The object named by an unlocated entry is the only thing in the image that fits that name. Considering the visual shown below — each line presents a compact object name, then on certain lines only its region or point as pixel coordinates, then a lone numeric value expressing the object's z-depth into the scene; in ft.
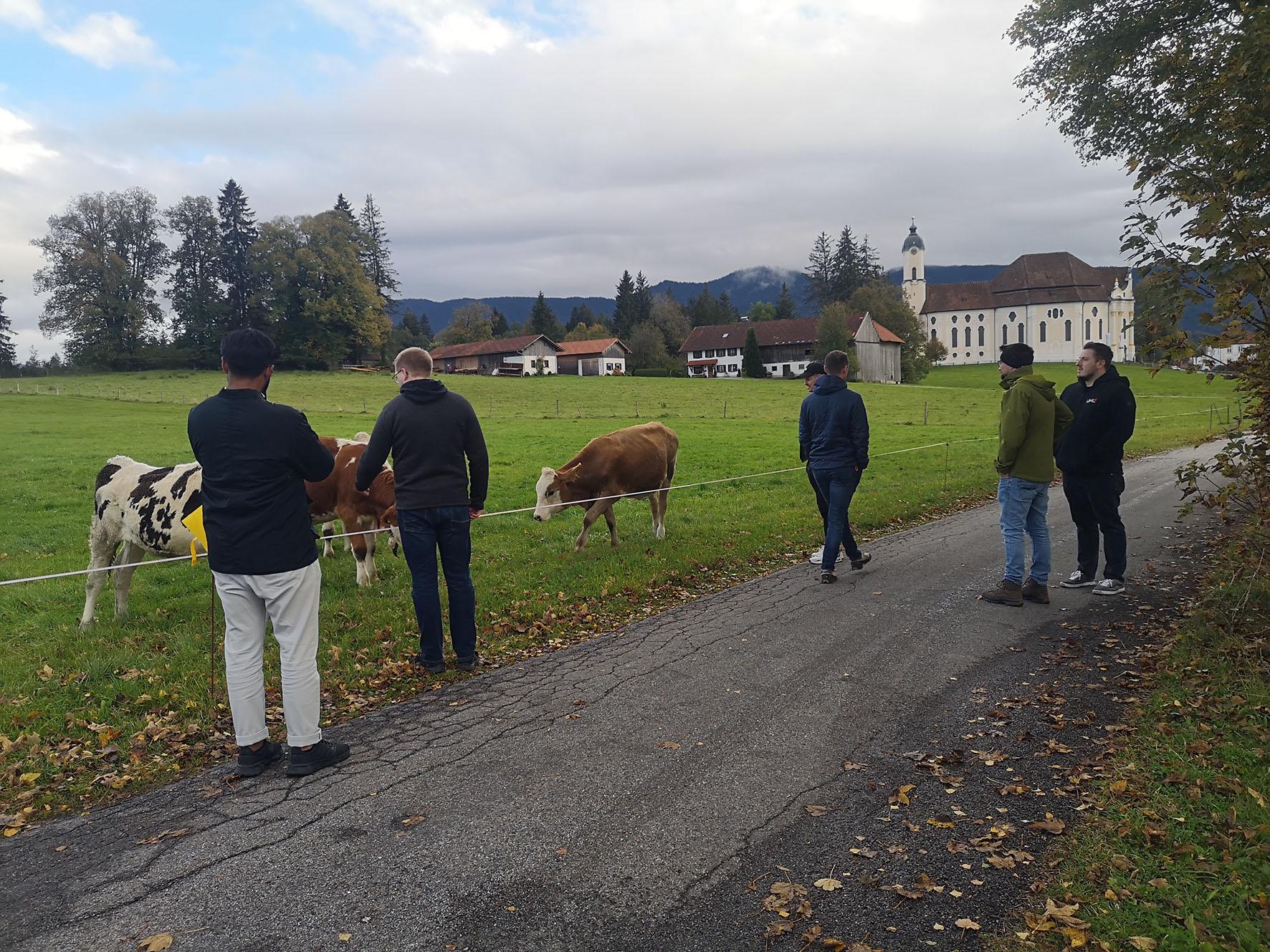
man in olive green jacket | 26.96
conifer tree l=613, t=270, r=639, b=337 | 392.06
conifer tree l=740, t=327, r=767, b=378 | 289.12
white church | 420.77
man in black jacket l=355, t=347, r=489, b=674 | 21.26
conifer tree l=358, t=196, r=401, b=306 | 298.56
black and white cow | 25.89
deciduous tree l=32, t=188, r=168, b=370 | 217.77
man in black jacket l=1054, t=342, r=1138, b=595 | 28.35
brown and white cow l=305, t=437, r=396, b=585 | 30.86
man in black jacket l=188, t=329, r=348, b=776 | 15.85
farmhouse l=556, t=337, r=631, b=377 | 326.65
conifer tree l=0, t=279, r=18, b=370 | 252.01
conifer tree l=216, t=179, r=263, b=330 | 245.65
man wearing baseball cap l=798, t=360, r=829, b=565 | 31.86
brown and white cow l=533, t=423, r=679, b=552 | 36.06
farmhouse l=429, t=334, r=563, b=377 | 314.35
